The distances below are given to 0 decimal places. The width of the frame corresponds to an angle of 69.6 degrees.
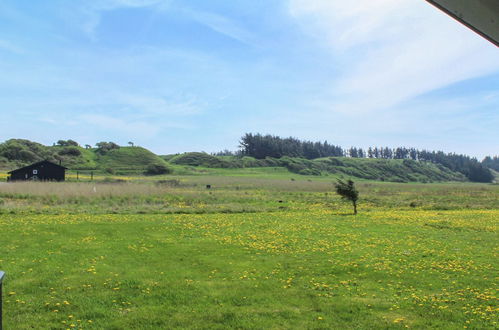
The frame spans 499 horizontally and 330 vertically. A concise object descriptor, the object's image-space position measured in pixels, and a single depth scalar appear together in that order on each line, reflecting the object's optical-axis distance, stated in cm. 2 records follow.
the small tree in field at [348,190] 3334
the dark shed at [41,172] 6944
